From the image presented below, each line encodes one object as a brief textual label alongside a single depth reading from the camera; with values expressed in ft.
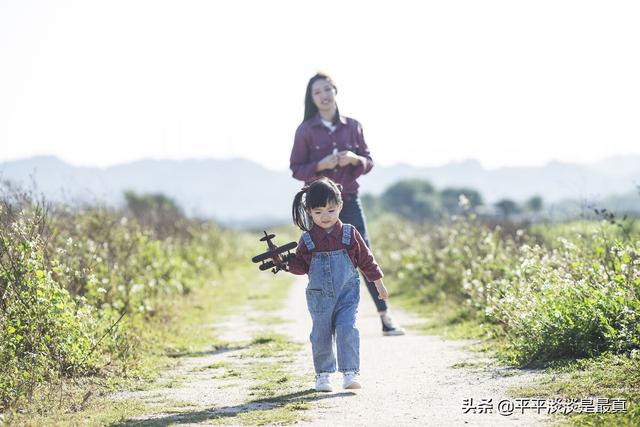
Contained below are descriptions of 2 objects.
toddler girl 40.42
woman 55.21
